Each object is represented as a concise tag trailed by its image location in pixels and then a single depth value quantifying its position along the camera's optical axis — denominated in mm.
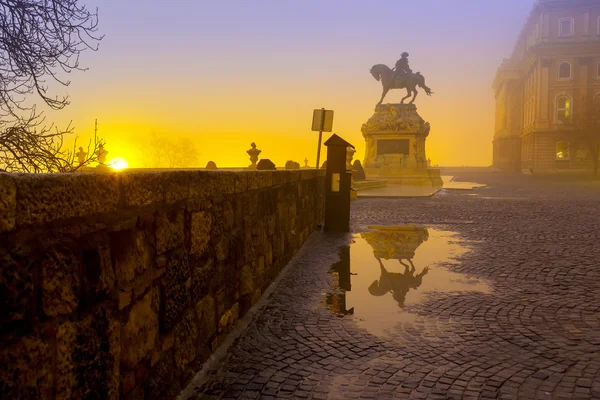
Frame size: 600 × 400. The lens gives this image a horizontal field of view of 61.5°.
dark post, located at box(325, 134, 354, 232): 11273
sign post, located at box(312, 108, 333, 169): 13219
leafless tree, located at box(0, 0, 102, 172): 6625
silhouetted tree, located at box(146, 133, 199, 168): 64794
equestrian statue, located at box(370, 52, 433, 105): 36125
